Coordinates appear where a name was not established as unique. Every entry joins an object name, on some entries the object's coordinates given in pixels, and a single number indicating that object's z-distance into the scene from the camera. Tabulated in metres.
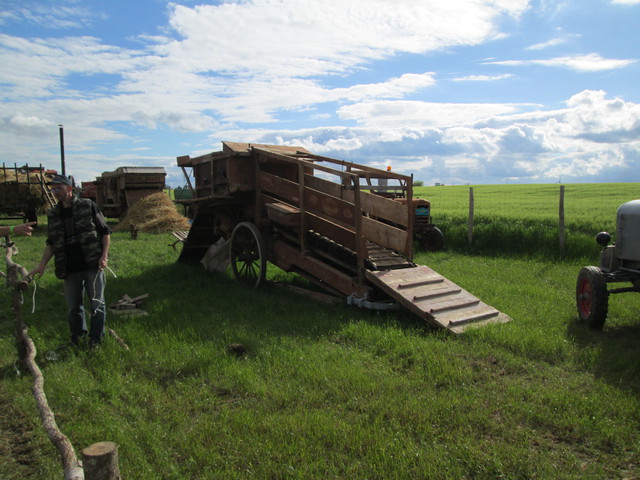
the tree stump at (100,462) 2.47
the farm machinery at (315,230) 6.86
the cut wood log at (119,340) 5.57
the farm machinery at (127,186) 22.53
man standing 5.43
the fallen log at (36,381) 2.70
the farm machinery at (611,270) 6.16
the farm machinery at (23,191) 19.69
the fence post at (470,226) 14.70
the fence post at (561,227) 12.53
